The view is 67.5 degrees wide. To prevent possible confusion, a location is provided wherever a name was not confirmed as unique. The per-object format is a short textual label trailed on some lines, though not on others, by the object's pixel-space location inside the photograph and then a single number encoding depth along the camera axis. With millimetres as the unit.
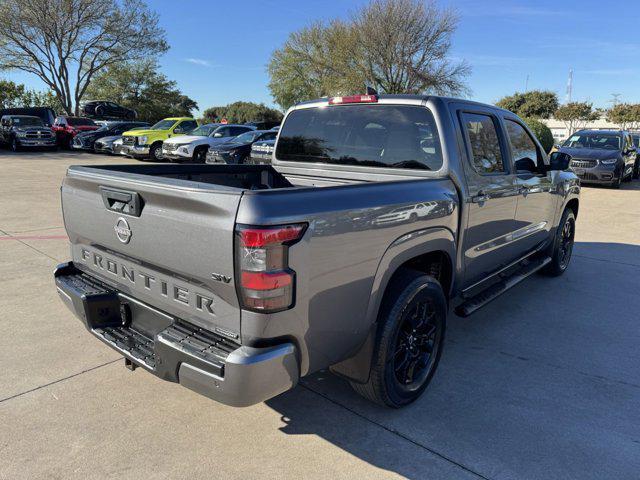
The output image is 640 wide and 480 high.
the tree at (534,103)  60344
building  63975
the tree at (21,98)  39438
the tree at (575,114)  55500
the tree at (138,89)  47625
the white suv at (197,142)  16442
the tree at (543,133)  25516
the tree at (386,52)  32500
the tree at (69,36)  32469
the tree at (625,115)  56591
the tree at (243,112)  64500
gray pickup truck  2080
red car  24283
